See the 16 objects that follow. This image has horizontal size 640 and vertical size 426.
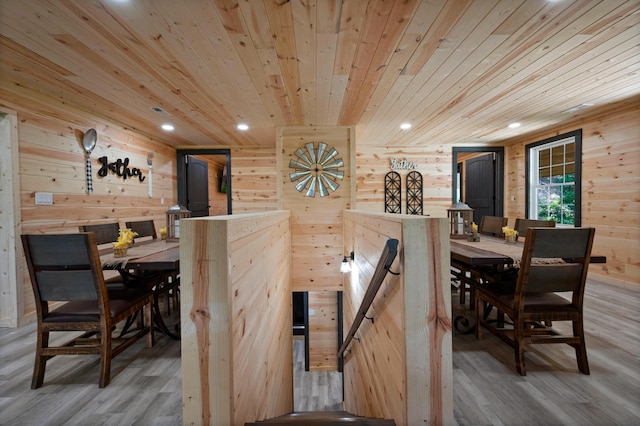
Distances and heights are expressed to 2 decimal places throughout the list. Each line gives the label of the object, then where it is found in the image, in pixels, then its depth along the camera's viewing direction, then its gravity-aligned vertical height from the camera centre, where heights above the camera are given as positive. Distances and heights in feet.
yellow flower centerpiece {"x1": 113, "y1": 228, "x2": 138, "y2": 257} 6.97 -1.03
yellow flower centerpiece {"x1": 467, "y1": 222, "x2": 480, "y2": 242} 9.08 -1.09
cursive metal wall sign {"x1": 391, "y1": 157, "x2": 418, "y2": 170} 18.13 +2.84
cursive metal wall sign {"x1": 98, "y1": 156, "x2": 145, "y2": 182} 11.53 +1.85
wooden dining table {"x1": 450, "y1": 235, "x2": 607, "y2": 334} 6.39 -1.33
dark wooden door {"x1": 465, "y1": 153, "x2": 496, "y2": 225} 18.52 +1.39
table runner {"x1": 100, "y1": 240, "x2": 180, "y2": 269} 6.28 -1.29
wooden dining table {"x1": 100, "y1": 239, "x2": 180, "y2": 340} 6.17 -1.32
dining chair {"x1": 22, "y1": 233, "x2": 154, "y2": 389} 5.40 -1.85
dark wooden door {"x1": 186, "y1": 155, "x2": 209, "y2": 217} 17.93 +1.50
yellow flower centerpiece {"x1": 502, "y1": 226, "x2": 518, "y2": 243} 8.66 -1.05
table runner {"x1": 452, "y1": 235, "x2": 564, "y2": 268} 6.22 -1.30
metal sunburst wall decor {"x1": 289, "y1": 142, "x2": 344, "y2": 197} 12.60 +1.70
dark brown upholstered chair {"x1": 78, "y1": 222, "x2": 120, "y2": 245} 8.77 -0.84
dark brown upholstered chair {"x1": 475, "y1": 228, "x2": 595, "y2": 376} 5.83 -1.85
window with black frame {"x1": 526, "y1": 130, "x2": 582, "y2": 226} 13.65 +1.45
